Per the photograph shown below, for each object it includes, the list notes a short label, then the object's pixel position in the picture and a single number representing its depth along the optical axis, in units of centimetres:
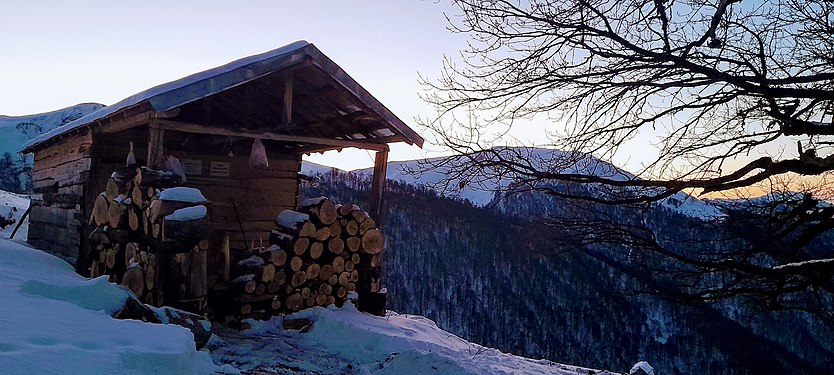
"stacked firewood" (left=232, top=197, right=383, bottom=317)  713
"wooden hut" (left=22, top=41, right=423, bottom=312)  729
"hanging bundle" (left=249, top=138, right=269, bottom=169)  812
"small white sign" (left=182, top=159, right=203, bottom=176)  952
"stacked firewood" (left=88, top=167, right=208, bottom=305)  554
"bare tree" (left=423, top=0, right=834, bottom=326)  461
